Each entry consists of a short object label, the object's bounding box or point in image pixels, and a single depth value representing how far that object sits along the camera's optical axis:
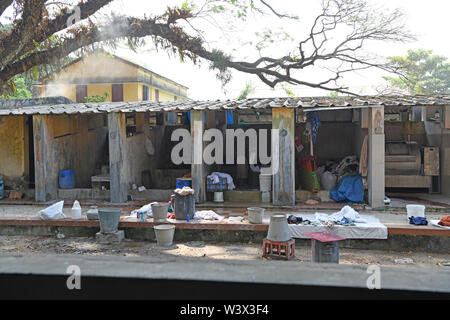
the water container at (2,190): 13.21
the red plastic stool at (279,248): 7.86
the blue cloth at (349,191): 11.27
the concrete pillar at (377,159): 10.65
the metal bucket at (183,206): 9.77
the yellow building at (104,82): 26.81
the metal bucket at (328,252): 7.02
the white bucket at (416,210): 9.37
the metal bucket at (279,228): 7.87
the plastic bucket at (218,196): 11.88
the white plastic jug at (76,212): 10.09
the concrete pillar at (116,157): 11.95
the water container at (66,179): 13.05
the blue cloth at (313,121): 12.24
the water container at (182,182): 11.95
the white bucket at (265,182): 11.64
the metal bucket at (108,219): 9.27
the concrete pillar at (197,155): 11.59
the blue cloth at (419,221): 9.05
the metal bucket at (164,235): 9.03
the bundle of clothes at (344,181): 11.31
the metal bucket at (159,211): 9.70
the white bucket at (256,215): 9.37
